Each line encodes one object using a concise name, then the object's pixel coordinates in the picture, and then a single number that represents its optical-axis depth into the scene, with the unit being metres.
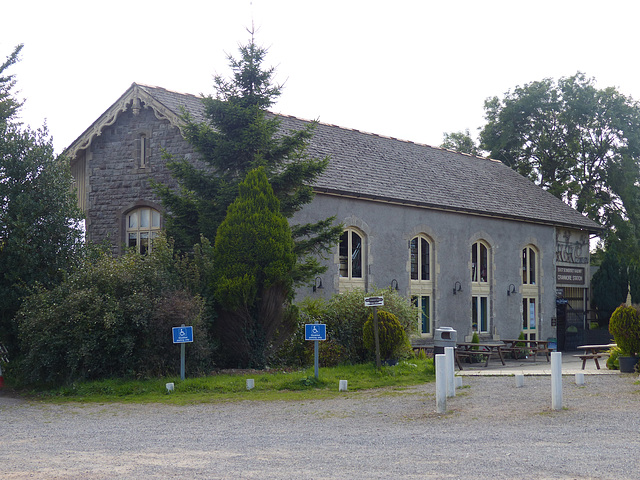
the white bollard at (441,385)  10.62
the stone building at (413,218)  21.98
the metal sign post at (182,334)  14.38
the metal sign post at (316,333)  14.70
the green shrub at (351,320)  17.58
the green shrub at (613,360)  17.11
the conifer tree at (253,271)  16.48
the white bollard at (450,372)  11.70
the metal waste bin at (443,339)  16.78
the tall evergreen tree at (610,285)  32.09
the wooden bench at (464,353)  18.64
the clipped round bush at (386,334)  16.38
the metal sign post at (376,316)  15.12
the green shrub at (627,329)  15.45
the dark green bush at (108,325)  14.64
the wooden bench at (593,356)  17.91
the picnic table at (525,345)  22.48
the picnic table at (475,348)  21.47
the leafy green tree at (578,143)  39.19
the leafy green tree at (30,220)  16.69
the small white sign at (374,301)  15.10
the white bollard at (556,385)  10.52
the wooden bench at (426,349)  22.15
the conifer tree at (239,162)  17.84
